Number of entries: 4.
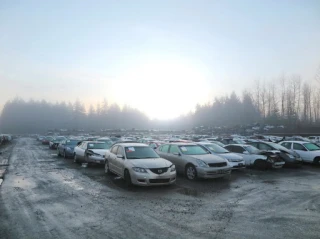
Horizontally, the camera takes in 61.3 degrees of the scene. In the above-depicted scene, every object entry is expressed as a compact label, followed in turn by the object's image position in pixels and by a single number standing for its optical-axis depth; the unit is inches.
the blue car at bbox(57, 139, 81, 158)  802.2
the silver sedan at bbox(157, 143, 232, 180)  430.9
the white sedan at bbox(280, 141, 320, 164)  639.1
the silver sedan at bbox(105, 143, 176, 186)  369.4
